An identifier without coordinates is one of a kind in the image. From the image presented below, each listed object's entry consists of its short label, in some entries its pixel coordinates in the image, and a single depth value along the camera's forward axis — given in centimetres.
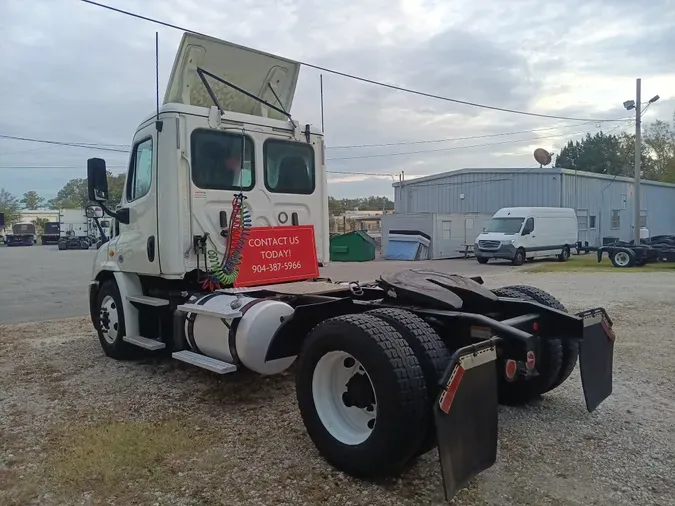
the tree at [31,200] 11681
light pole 2456
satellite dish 3441
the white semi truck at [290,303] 343
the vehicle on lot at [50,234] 6412
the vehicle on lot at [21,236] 6209
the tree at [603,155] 6900
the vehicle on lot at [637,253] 2160
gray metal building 3316
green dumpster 2842
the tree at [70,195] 10670
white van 2516
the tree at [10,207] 8842
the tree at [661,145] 6209
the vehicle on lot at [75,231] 4947
